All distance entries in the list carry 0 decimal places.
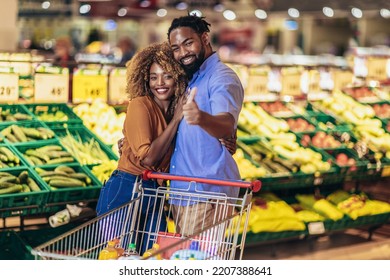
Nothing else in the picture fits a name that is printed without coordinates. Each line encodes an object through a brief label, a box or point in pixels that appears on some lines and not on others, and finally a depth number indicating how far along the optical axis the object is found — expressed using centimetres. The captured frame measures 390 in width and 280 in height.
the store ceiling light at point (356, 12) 1184
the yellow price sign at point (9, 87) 639
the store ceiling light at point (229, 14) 1446
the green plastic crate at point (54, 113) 669
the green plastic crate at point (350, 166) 755
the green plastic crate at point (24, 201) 546
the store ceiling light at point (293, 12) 1206
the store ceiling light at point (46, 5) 1806
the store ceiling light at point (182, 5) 1399
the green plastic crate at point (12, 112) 639
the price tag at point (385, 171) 790
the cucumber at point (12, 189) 549
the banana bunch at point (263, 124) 778
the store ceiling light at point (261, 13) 1324
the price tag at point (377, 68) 967
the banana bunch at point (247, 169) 684
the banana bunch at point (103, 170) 609
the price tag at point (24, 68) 1021
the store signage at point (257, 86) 812
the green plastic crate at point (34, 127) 621
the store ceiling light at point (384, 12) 1182
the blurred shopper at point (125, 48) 1640
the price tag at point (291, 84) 842
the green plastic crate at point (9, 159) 589
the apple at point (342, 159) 768
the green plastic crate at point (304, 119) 812
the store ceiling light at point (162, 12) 1501
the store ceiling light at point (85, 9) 1425
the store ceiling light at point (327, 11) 1169
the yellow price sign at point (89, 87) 703
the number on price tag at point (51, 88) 662
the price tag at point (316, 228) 707
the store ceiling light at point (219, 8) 1424
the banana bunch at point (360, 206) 746
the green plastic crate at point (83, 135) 642
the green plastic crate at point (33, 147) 600
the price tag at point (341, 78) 902
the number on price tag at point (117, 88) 719
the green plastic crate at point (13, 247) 580
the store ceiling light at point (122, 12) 1457
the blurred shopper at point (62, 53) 1265
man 409
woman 418
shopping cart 379
